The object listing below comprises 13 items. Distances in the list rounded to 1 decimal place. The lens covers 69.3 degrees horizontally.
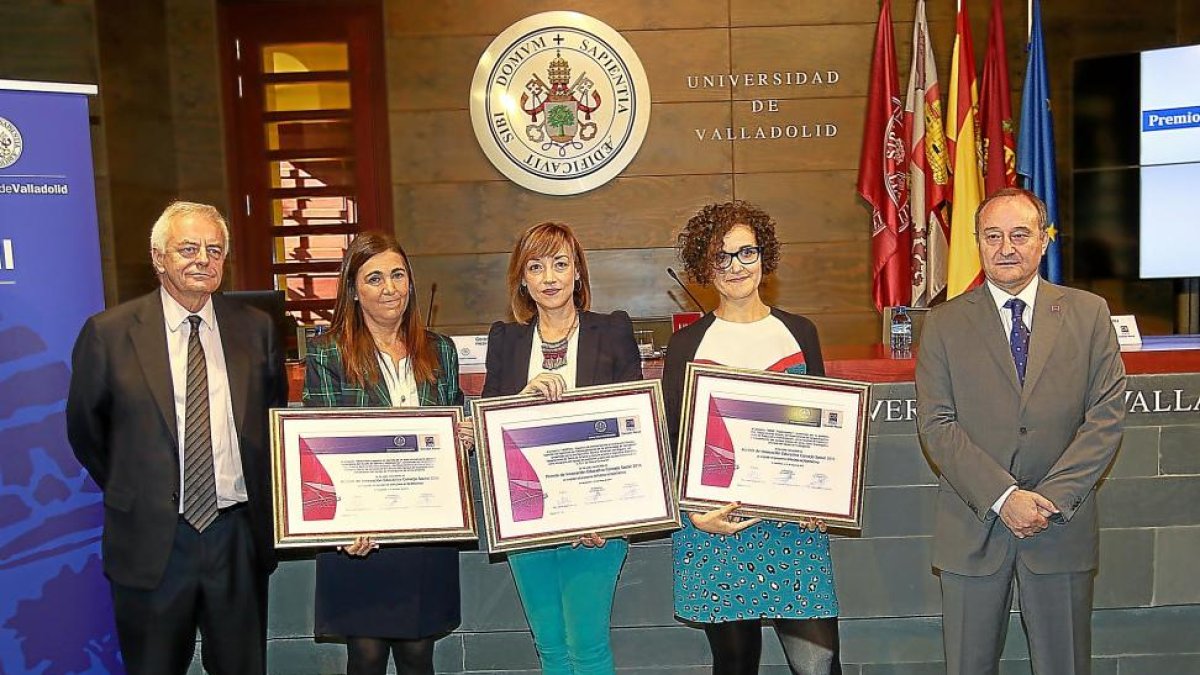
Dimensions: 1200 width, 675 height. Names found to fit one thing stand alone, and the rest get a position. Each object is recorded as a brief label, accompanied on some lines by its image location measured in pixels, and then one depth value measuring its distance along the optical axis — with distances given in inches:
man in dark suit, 79.0
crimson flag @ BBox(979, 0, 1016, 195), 167.0
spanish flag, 163.8
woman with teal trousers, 82.1
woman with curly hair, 82.7
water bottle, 114.2
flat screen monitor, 166.7
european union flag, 163.6
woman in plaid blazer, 81.1
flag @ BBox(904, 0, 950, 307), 169.0
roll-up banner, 99.0
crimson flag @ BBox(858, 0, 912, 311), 174.1
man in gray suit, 80.2
